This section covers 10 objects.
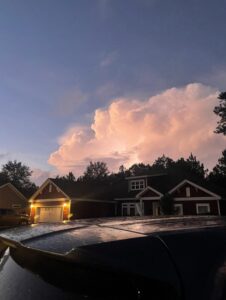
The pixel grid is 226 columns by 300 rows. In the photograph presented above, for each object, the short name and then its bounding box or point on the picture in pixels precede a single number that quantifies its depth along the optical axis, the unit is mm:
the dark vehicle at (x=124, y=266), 867
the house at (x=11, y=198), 34255
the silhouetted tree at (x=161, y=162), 60775
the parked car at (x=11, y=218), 20999
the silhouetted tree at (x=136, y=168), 62778
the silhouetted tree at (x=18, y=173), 69079
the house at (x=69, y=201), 26134
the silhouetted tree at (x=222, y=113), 31975
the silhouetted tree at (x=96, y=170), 70414
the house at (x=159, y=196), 21141
